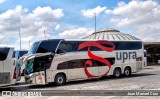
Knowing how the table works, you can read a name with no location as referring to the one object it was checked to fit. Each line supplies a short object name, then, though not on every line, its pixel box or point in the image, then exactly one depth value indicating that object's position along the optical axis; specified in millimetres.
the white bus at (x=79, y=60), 11723
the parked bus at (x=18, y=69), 11190
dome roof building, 47288
